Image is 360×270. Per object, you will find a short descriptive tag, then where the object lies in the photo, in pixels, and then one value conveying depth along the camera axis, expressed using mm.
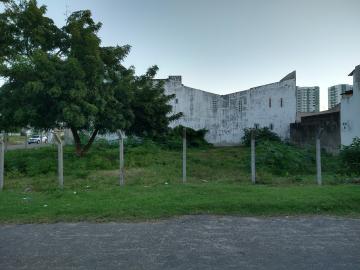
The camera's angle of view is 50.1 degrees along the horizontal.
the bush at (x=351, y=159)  11297
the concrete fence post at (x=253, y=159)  9891
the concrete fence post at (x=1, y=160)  9477
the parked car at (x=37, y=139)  53219
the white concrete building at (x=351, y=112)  17359
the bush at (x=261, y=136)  29984
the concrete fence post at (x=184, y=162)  10239
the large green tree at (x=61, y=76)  13805
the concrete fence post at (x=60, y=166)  9309
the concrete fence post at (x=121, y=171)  9466
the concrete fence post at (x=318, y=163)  9352
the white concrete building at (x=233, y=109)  31156
